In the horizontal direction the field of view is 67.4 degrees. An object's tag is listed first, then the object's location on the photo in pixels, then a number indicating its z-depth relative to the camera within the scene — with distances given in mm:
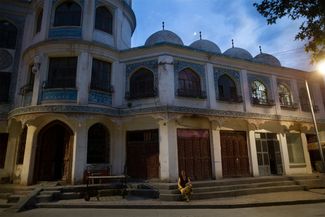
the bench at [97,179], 10319
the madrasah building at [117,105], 12375
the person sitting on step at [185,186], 10125
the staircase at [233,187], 10688
